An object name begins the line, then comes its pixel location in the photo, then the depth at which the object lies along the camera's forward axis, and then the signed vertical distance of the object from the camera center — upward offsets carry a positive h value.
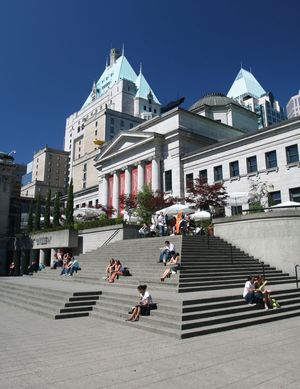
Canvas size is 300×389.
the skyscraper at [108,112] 95.70 +54.57
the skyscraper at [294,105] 189.00 +86.67
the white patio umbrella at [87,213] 43.09 +6.47
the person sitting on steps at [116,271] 18.25 -0.44
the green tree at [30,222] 54.76 +6.76
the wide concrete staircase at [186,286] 10.49 -1.13
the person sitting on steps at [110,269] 18.89 -0.30
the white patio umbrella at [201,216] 27.88 +3.76
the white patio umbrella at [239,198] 28.48 +5.35
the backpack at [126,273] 18.71 -0.52
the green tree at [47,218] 48.84 +6.63
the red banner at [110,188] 55.04 +12.25
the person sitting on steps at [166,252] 18.22 +0.58
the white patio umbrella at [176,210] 28.70 +4.45
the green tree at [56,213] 47.15 +7.10
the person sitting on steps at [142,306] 10.99 -1.37
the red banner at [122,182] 52.87 +12.50
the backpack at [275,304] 12.62 -1.56
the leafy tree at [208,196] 32.47 +6.32
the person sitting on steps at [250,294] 12.36 -1.16
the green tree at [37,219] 50.92 +6.75
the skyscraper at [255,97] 147.12 +72.41
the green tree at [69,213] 42.22 +6.37
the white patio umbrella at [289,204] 22.00 +3.74
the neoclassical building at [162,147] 46.25 +16.73
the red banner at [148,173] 48.07 +12.68
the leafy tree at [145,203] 36.19 +6.54
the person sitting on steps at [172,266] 16.02 -0.16
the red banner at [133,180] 50.39 +12.36
